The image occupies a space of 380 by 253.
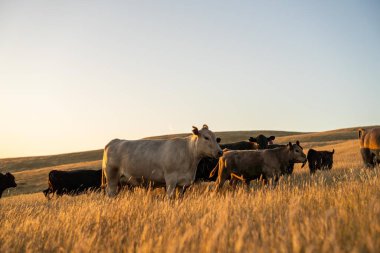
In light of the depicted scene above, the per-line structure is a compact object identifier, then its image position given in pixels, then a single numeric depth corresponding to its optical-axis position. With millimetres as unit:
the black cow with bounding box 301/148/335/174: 20547
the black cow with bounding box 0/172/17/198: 18391
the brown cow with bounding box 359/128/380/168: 14195
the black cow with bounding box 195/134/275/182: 14445
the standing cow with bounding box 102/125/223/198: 9836
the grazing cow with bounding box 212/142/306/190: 12658
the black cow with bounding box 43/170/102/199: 20797
